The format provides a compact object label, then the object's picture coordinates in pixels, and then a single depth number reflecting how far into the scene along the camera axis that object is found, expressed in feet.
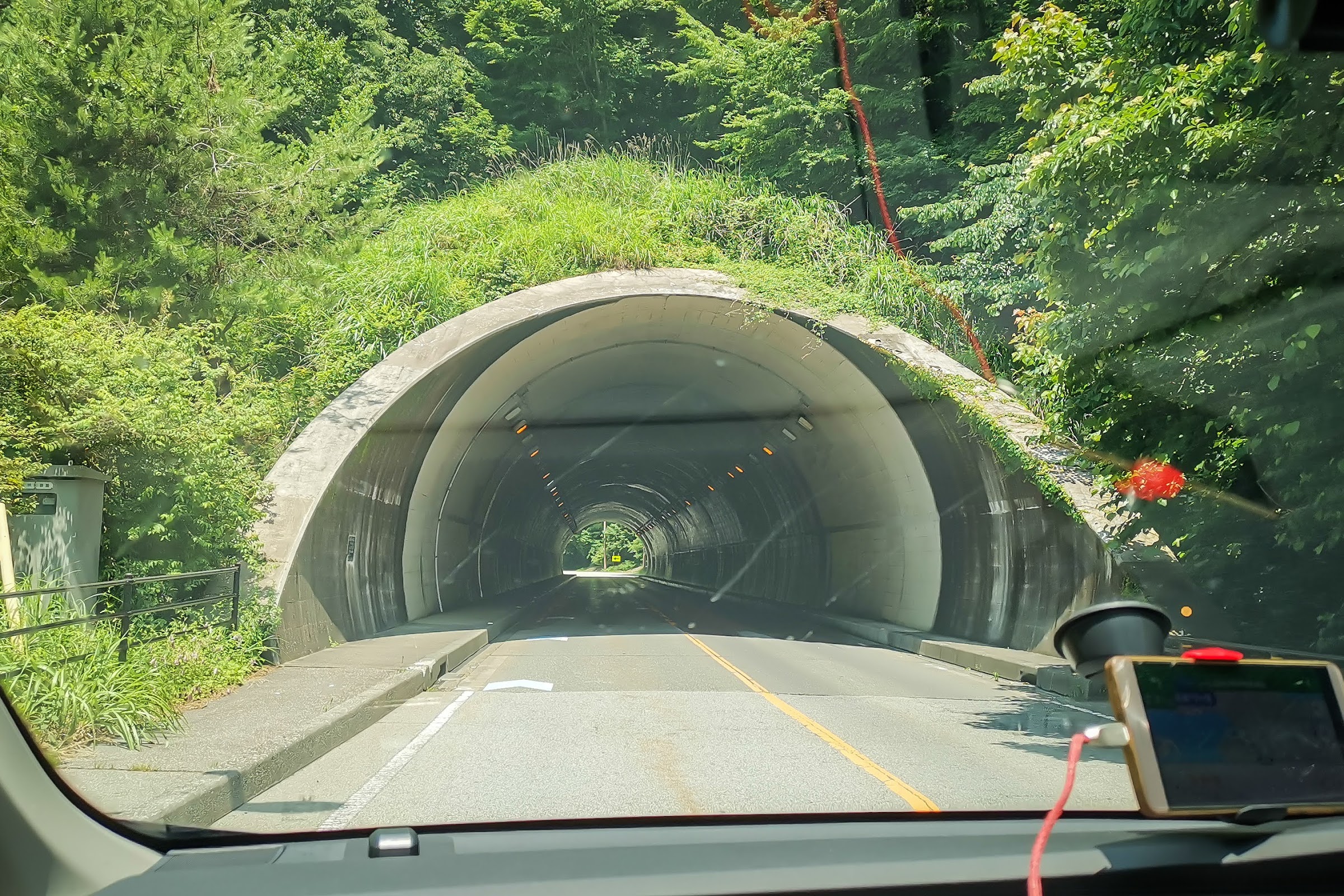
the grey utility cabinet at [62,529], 32.12
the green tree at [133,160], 47.83
